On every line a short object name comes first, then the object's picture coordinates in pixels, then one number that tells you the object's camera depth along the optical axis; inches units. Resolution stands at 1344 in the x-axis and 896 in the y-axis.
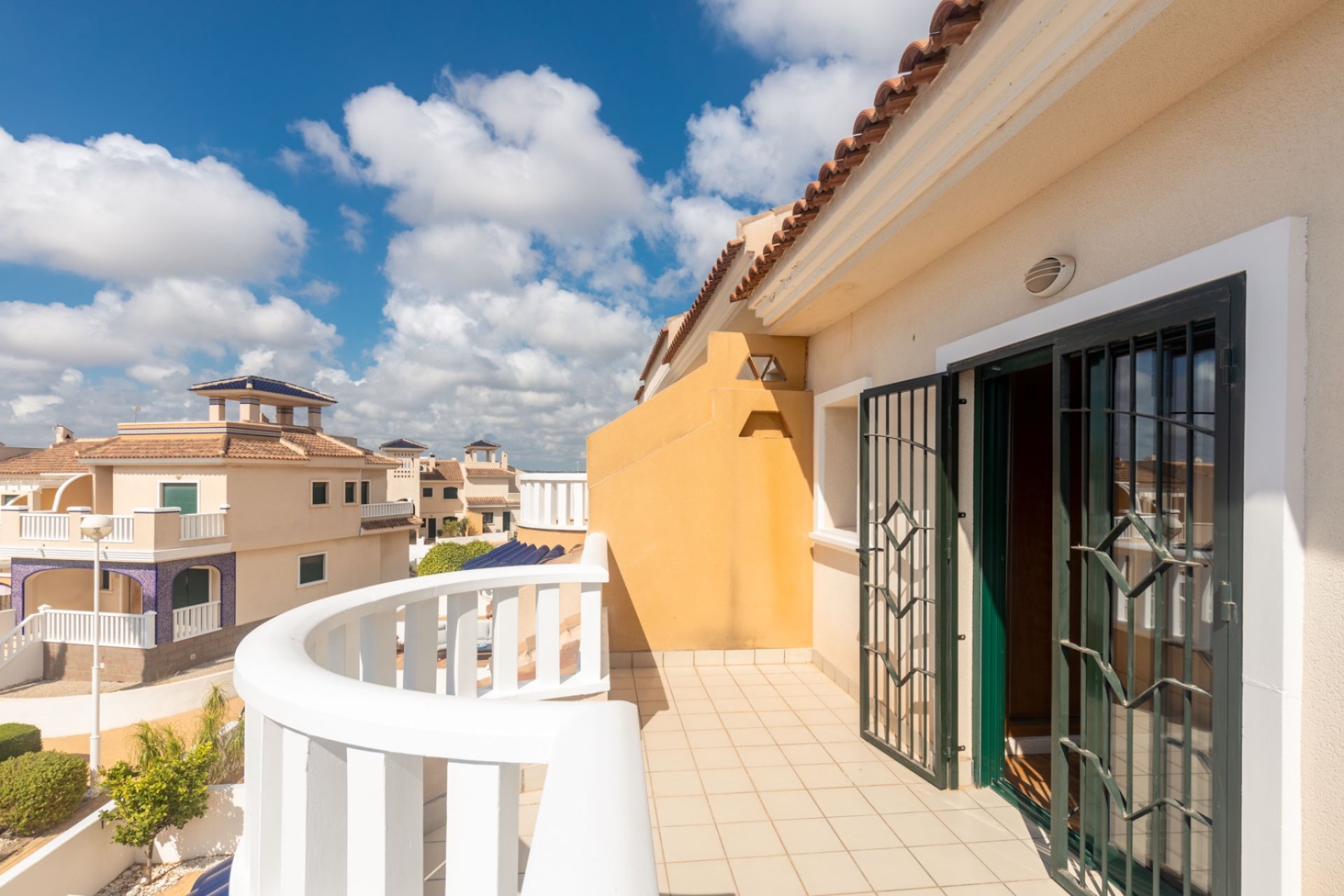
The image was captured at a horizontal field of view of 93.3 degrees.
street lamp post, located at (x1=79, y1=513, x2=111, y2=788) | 487.8
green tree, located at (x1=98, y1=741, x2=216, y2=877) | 331.6
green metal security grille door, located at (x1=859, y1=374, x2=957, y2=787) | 153.3
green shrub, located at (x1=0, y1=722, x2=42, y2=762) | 496.7
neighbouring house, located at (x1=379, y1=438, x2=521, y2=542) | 1878.7
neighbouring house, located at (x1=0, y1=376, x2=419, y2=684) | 740.0
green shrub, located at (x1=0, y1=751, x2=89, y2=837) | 404.8
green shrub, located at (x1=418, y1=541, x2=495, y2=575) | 1119.0
